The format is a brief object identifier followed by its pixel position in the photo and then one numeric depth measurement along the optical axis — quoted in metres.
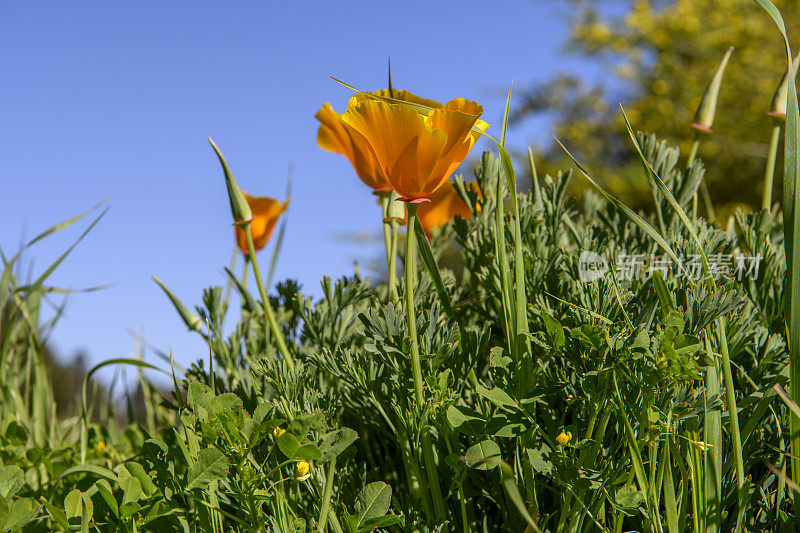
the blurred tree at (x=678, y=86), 5.74
